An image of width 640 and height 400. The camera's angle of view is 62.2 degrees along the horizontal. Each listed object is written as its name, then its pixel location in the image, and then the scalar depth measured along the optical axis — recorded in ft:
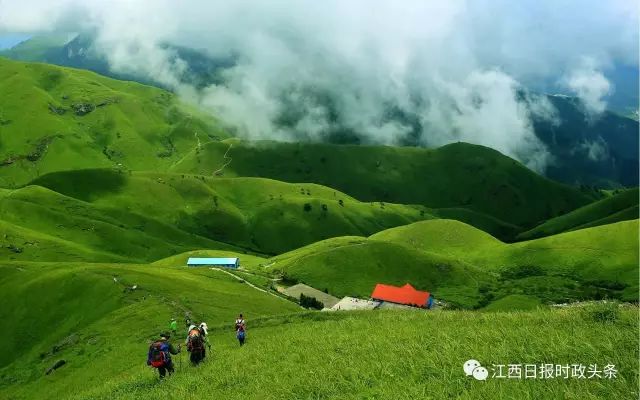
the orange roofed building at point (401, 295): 435.53
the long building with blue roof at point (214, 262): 611.75
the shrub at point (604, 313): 71.82
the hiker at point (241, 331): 137.87
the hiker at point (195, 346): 108.88
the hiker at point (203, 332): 114.38
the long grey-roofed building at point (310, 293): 488.89
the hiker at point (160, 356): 100.78
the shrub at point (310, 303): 414.33
